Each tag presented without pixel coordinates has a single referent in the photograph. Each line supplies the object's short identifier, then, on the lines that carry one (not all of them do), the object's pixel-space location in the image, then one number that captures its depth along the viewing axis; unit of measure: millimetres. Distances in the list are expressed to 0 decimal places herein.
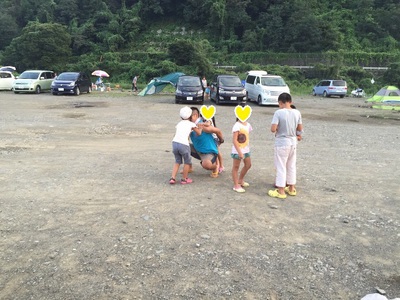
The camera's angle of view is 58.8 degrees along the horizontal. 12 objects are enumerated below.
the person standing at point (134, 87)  28450
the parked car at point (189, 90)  18141
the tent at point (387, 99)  19547
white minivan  18188
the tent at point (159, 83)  24750
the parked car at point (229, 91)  18109
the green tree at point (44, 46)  44438
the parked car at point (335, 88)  27953
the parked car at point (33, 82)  22344
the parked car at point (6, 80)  24172
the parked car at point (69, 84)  21234
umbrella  31192
